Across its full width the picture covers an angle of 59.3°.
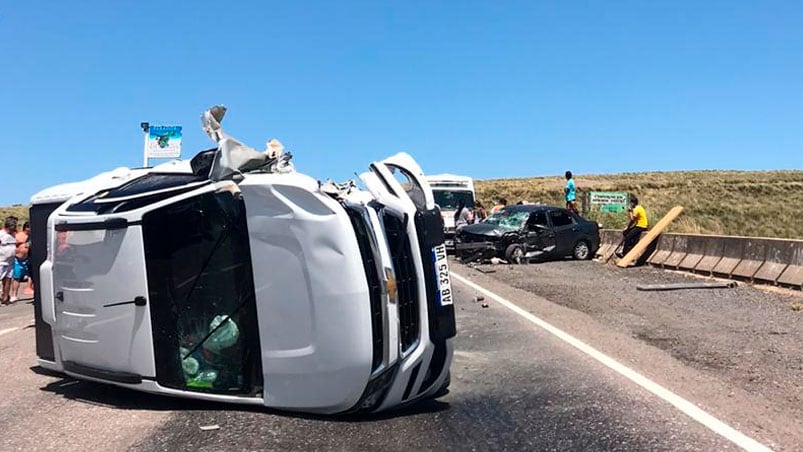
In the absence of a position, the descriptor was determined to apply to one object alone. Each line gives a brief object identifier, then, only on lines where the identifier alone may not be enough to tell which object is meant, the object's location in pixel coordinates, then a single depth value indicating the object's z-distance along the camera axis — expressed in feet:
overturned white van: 15.56
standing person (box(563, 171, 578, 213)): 79.15
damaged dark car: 63.62
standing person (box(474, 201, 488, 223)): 80.87
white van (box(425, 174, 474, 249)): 82.38
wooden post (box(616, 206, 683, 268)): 60.08
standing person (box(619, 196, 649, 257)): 62.03
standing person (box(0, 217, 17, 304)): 46.34
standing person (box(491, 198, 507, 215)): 76.77
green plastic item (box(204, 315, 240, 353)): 16.72
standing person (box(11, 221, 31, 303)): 47.73
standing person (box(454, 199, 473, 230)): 77.15
